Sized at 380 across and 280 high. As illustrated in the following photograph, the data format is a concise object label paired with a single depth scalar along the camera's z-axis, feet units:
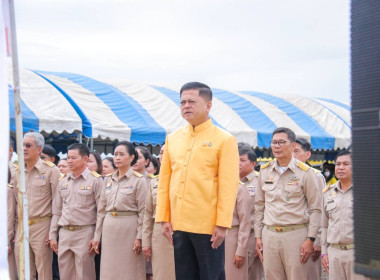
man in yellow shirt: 11.31
